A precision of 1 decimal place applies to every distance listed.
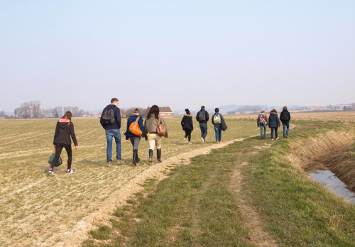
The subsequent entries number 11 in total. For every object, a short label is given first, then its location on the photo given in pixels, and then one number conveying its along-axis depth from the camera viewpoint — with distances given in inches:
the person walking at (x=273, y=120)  692.4
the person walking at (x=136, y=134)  399.9
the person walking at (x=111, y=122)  383.2
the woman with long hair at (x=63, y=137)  350.9
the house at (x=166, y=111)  5989.2
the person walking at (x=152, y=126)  405.4
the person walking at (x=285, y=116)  713.0
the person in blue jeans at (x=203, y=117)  672.0
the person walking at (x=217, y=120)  662.5
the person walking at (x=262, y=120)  727.1
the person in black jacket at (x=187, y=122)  657.0
